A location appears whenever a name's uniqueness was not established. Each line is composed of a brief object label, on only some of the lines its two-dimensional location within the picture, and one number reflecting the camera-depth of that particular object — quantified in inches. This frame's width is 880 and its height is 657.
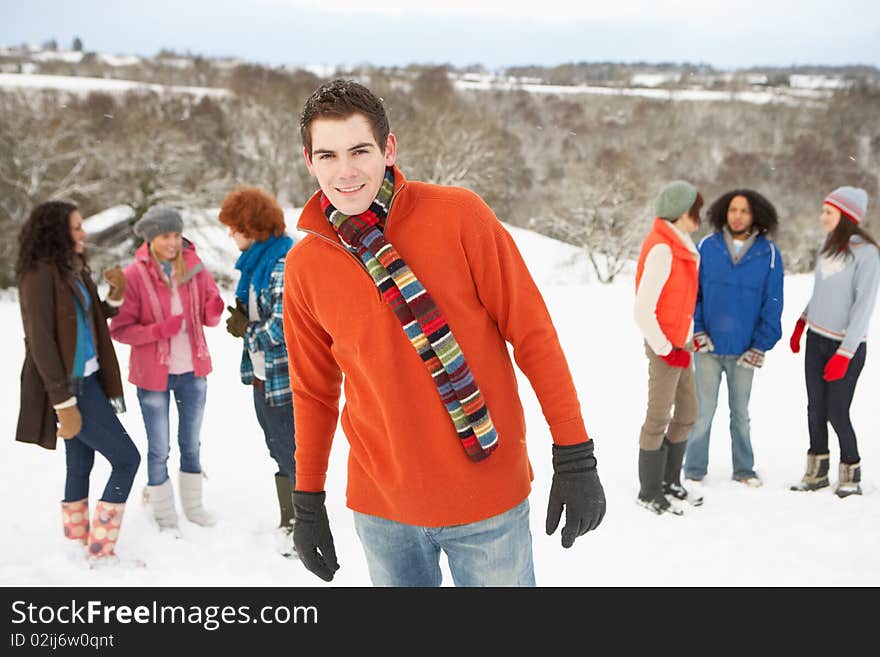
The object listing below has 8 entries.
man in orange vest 129.7
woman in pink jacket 134.3
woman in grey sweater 143.3
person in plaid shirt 125.1
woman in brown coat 116.5
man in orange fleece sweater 60.4
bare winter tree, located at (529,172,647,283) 979.9
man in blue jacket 152.8
